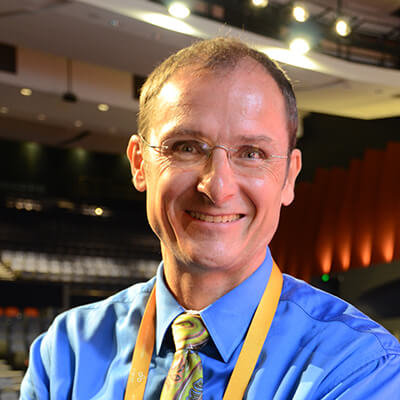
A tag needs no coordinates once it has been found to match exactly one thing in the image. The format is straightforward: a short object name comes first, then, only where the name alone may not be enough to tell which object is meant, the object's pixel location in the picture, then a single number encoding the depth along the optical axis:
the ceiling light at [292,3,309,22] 6.69
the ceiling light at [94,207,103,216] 11.50
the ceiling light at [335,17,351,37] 7.02
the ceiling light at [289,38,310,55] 6.50
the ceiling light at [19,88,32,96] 8.02
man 0.85
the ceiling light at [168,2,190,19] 5.50
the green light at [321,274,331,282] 10.05
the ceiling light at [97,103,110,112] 8.74
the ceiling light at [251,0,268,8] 6.58
